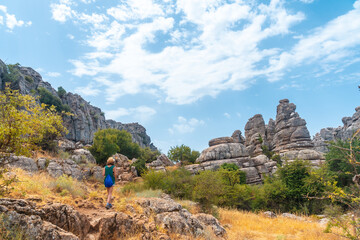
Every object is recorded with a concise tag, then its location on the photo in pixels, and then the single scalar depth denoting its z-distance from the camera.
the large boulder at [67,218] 6.39
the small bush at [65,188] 9.93
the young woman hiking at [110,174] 10.04
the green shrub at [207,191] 16.23
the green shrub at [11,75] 51.00
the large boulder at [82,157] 25.97
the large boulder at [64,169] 17.89
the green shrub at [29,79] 65.38
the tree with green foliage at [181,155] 52.38
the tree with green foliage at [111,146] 37.07
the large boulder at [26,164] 15.97
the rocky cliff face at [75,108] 54.33
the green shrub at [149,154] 55.81
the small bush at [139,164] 33.35
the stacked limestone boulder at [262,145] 46.06
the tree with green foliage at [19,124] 6.64
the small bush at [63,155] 24.19
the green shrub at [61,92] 83.20
